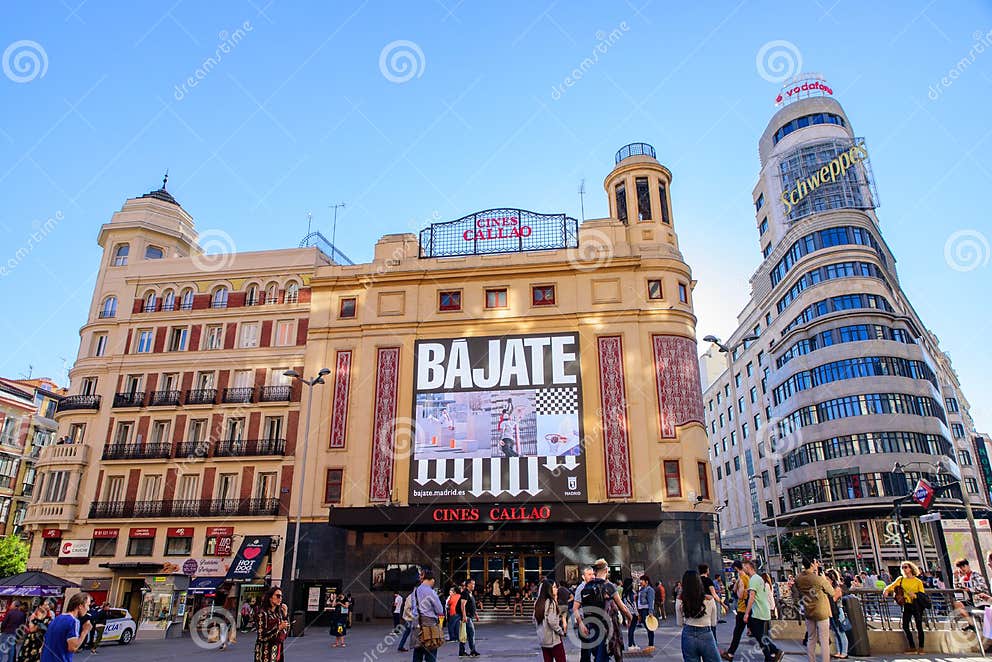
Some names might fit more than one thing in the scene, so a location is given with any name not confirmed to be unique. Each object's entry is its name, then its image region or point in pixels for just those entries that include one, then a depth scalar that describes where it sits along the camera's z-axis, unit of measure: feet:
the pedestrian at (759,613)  40.35
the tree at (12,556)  145.79
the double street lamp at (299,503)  93.56
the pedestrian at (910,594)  48.08
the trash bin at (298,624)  87.51
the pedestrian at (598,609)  34.14
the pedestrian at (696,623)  29.76
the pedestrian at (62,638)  30.48
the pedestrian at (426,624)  37.76
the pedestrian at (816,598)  37.42
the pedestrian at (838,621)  46.48
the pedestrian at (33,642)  37.55
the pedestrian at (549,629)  34.04
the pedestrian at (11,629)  49.34
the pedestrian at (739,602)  41.61
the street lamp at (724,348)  90.02
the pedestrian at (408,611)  39.45
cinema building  107.14
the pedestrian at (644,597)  61.52
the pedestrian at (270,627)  35.22
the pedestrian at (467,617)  57.31
